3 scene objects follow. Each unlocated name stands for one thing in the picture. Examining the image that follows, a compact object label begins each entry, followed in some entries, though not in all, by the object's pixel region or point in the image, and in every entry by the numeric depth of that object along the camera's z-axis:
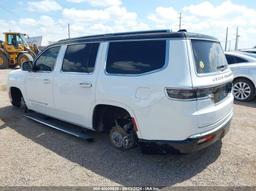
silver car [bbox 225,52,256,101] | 7.50
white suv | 2.98
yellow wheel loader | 18.11
